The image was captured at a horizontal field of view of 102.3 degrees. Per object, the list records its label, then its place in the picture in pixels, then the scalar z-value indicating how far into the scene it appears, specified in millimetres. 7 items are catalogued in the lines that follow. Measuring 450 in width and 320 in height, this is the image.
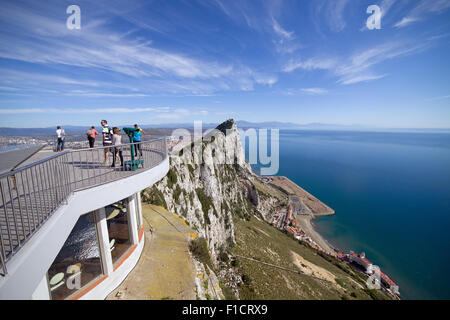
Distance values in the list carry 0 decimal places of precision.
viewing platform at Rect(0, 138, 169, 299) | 3037
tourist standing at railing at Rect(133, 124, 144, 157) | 8719
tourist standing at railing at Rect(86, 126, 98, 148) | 10211
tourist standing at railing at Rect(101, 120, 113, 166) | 9048
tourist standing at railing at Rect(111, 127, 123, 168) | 8091
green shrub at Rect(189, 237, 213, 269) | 11359
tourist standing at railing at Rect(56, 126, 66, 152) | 11479
